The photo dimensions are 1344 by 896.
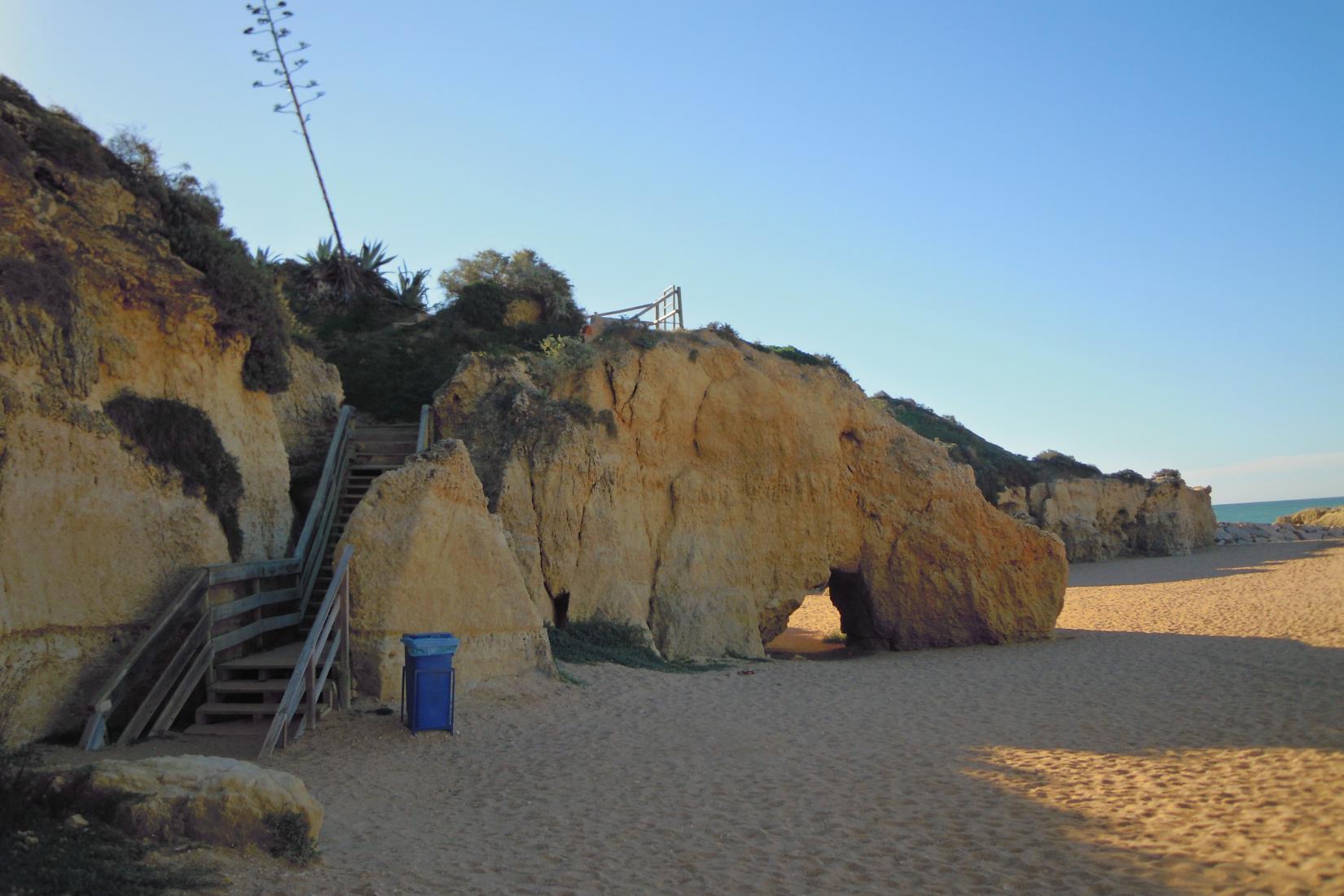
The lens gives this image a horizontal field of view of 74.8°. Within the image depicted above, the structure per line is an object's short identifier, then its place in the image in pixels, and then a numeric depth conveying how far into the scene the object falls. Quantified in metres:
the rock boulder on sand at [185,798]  5.13
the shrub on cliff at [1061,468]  44.03
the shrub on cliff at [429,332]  17.72
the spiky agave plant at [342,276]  23.72
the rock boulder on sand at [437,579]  10.70
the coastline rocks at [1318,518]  58.81
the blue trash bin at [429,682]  9.40
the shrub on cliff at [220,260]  10.91
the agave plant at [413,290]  24.28
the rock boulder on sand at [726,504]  15.46
